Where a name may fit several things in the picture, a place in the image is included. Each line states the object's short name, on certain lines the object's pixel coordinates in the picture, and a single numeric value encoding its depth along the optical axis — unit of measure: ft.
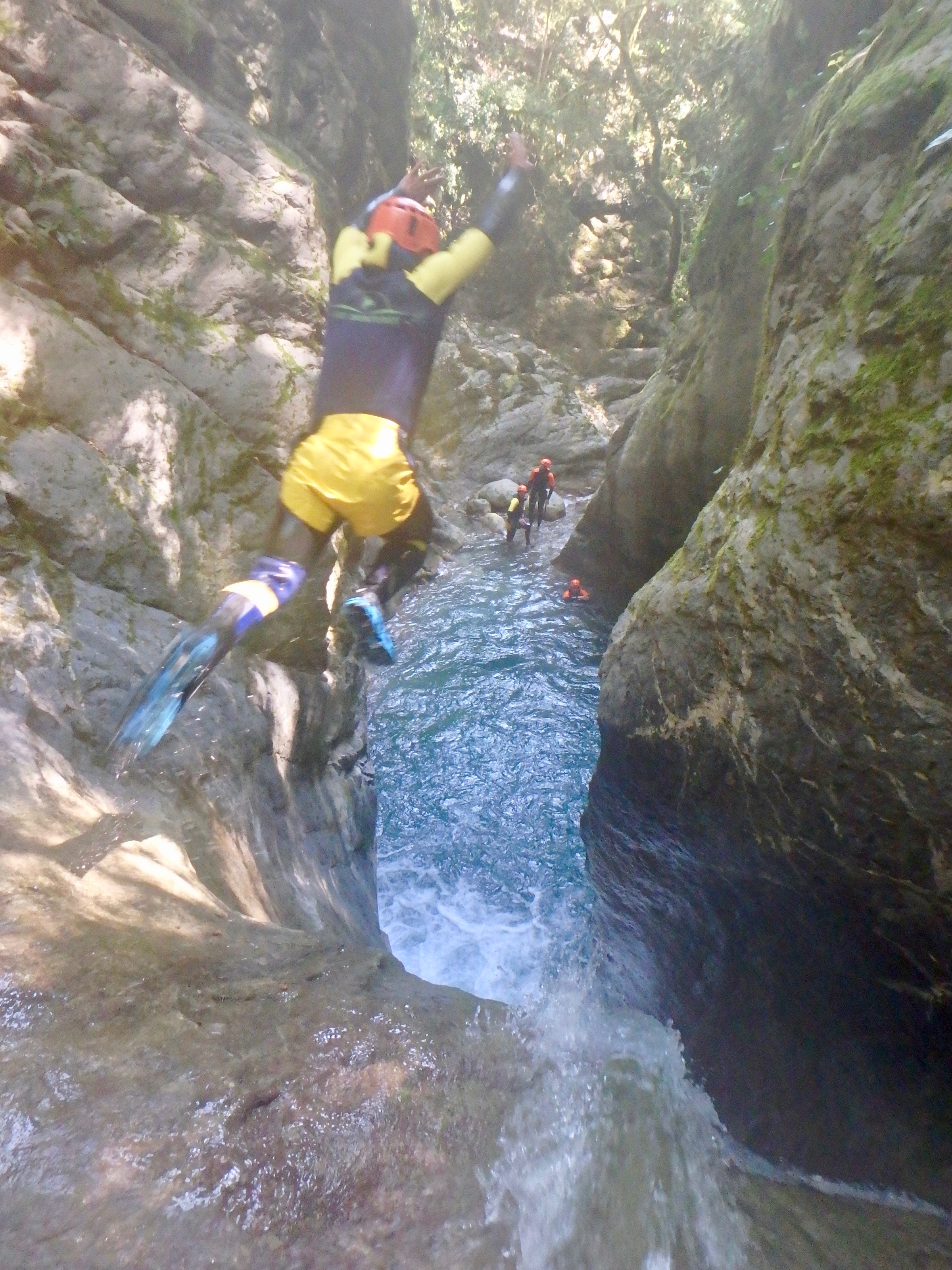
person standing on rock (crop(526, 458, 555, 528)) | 46.03
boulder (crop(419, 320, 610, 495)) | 59.41
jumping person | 11.34
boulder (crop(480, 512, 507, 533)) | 50.34
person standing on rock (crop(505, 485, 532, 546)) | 45.11
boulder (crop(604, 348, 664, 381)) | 70.59
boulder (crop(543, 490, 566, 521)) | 52.13
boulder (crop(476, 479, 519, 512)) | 53.31
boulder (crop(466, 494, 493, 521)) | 52.70
